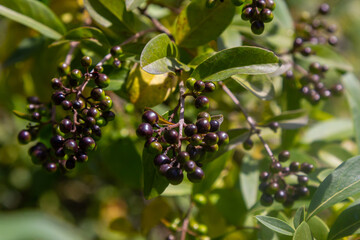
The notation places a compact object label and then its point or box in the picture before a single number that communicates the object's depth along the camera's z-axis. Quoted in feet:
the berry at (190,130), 1.15
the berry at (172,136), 1.14
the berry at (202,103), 1.20
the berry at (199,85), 1.20
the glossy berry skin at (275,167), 1.34
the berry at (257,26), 1.25
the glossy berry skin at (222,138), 1.18
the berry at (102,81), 1.23
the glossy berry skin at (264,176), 1.36
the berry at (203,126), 1.15
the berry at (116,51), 1.28
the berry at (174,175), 1.13
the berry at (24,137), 1.34
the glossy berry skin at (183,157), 1.13
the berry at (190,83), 1.22
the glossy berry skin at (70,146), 1.19
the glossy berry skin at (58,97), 1.22
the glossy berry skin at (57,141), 1.24
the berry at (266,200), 1.33
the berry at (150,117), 1.16
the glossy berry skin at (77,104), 1.21
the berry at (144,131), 1.15
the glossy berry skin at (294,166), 1.36
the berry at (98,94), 1.21
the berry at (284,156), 1.38
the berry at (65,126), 1.20
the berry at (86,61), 1.23
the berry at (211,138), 1.14
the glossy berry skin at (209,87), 1.21
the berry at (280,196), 1.32
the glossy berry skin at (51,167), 1.30
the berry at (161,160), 1.15
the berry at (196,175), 1.14
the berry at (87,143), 1.20
